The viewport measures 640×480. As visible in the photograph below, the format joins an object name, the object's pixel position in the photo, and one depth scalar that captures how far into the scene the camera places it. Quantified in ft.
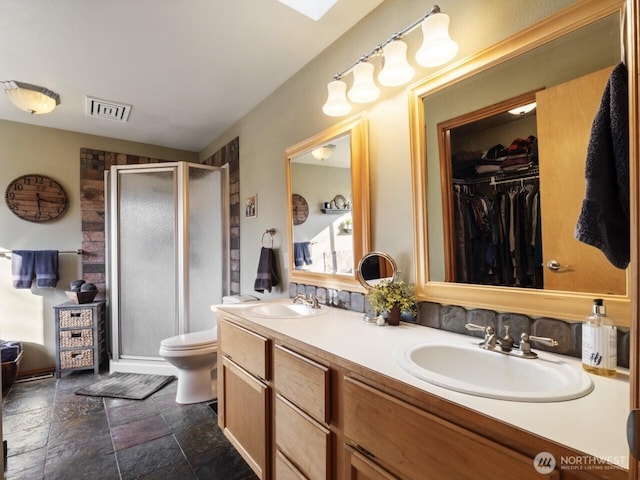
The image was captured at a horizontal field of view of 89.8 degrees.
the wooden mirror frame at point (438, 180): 3.04
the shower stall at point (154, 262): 9.91
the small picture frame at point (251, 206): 8.87
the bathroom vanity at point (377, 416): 1.94
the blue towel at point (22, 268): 9.26
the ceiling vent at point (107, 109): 8.43
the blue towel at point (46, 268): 9.46
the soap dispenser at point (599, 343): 2.69
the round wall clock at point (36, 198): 9.55
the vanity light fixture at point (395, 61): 3.96
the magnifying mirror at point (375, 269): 4.90
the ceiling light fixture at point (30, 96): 7.32
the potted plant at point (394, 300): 4.51
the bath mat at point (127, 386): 8.39
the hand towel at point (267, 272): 7.82
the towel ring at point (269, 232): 8.02
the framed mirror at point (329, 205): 5.50
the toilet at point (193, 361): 7.52
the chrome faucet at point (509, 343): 3.16
